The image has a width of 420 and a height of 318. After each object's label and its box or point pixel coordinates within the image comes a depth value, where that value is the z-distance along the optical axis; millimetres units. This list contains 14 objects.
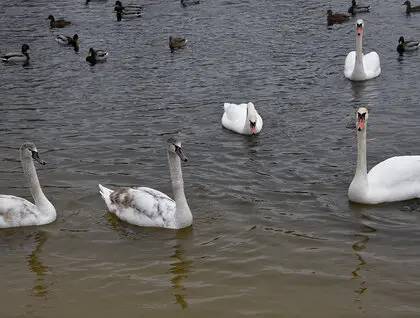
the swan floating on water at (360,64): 18531
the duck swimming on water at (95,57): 22438
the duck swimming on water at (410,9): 26953
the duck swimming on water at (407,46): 20969
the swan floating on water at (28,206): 10703
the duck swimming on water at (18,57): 22938
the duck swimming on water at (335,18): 26656
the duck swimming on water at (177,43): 23231
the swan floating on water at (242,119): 14949
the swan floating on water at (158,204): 10320
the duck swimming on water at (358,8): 28172
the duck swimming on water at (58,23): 29328
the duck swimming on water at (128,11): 29734
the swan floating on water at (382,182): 10953
